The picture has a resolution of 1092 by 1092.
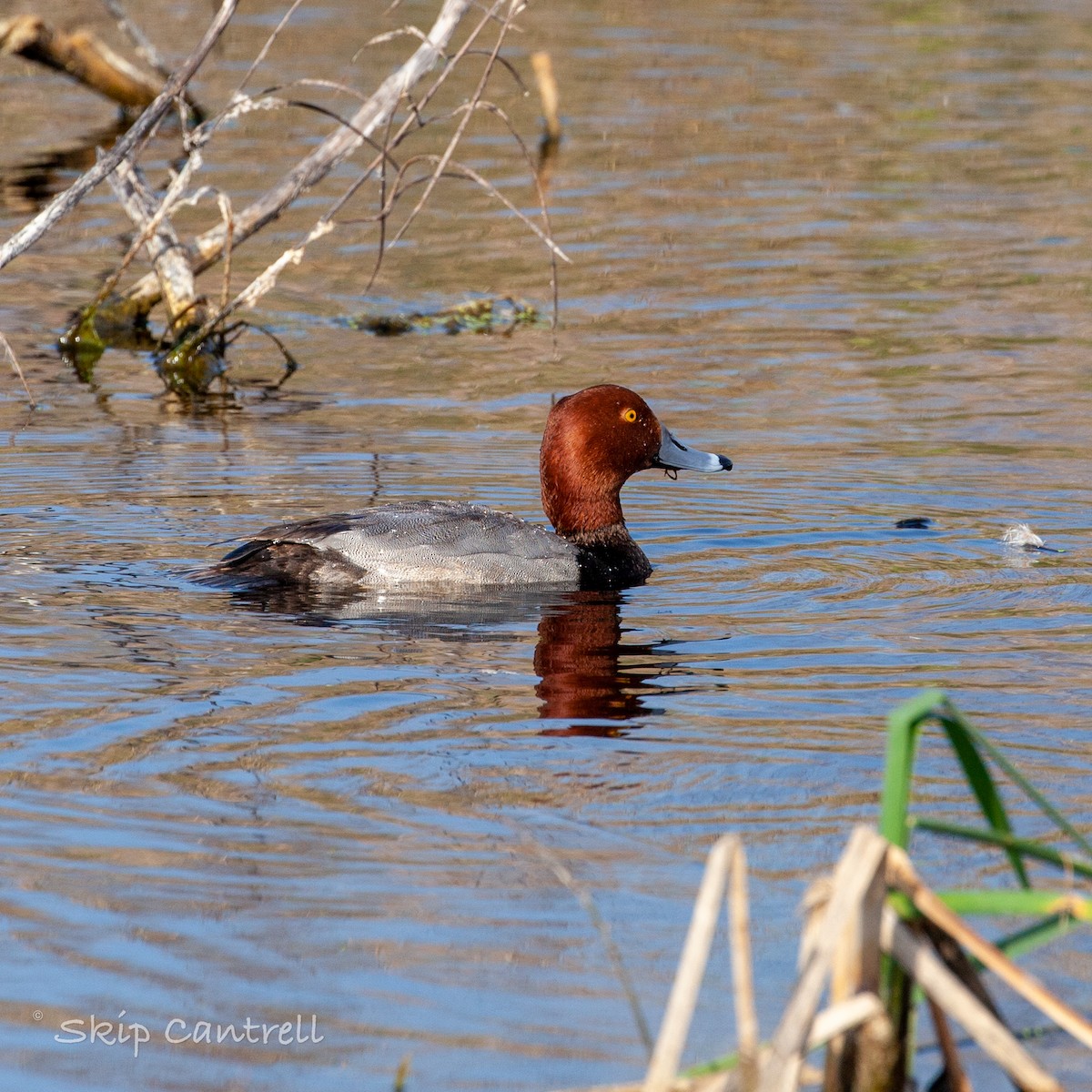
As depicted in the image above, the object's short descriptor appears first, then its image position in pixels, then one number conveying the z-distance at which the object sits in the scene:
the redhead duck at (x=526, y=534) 15.93
